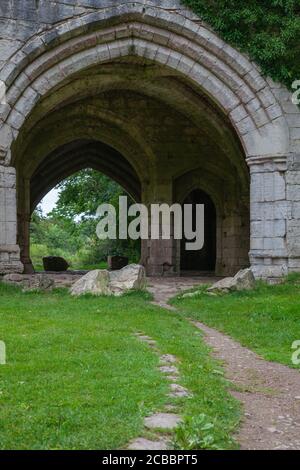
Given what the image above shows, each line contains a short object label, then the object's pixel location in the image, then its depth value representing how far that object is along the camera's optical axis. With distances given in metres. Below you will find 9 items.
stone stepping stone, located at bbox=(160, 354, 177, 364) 5.33
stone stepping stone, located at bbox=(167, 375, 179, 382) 4.67
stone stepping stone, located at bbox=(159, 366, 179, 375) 4.92
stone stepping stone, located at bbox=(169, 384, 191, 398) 4.22
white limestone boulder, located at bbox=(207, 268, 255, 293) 10.52
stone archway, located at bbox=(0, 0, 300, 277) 10.99
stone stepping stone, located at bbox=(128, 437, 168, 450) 3.19
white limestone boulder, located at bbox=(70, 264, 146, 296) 9.94
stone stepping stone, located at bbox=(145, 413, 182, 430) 3.52
